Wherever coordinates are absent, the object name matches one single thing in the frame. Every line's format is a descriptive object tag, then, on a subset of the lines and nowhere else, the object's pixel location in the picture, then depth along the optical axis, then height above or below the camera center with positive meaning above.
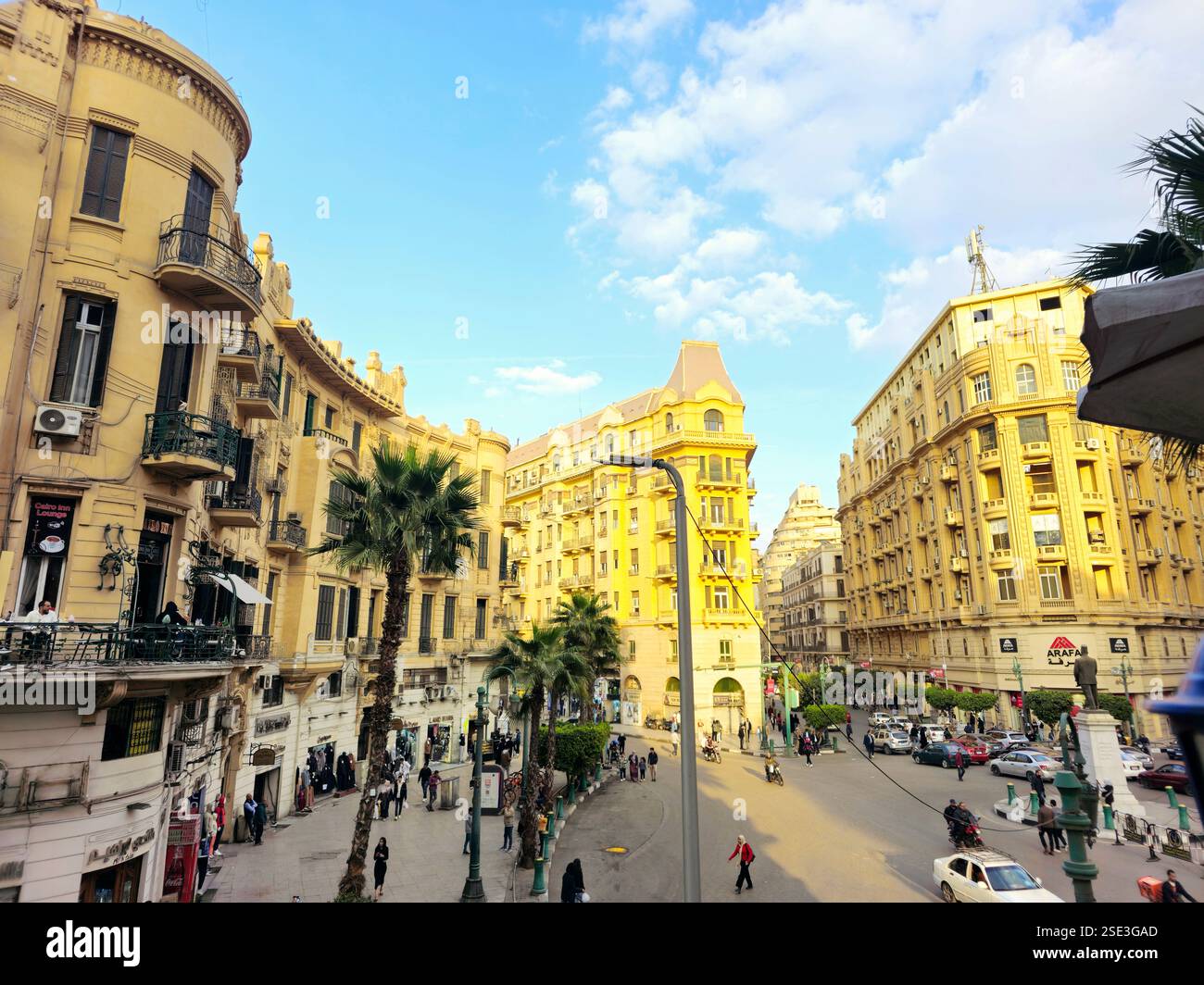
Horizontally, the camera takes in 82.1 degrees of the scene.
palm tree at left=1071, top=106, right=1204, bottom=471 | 7.66 +5.04
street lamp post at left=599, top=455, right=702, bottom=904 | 7.84 -1.03
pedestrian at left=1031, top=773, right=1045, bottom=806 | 22.23 -5.27
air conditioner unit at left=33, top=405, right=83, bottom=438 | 13.52 +4.11
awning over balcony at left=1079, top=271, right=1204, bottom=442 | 3.15 +1.34
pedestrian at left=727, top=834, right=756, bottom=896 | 17.42 -5.58
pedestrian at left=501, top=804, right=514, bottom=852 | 22.61 -6.41
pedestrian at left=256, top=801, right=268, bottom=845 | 21.72 -5.75
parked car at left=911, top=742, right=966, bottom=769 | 36.31 -6.30
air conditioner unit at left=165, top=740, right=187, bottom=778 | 15.02 -2.66
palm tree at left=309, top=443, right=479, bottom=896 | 17.97 +3.03
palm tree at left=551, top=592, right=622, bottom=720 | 37.84 +0.25
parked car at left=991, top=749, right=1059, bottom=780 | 29.84 -5.76
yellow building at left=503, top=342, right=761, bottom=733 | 51.56 +7.70
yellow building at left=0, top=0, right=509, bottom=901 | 12.30 +4.35
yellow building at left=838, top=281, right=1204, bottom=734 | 46.25 +7.76
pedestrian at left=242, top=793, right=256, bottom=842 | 21.70 -5.63
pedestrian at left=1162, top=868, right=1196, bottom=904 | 12.87 -4.74
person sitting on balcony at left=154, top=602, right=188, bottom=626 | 14.11 +0.38
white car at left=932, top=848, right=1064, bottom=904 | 14.61 -5.31
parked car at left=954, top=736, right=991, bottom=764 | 36.97 -6.19
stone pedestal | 23.14 -3.99
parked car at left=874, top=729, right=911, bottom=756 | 40.31 -6.20
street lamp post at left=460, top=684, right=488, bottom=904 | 17.08 -5.83
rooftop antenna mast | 60.75 +32.71
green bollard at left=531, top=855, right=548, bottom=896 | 17.69 -6.27
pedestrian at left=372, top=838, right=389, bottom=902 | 17.11 -5.59
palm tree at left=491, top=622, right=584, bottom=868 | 23.02 -1.14
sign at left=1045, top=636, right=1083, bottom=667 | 44.78 -1.20
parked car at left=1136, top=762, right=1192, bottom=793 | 28.27 -5.91
